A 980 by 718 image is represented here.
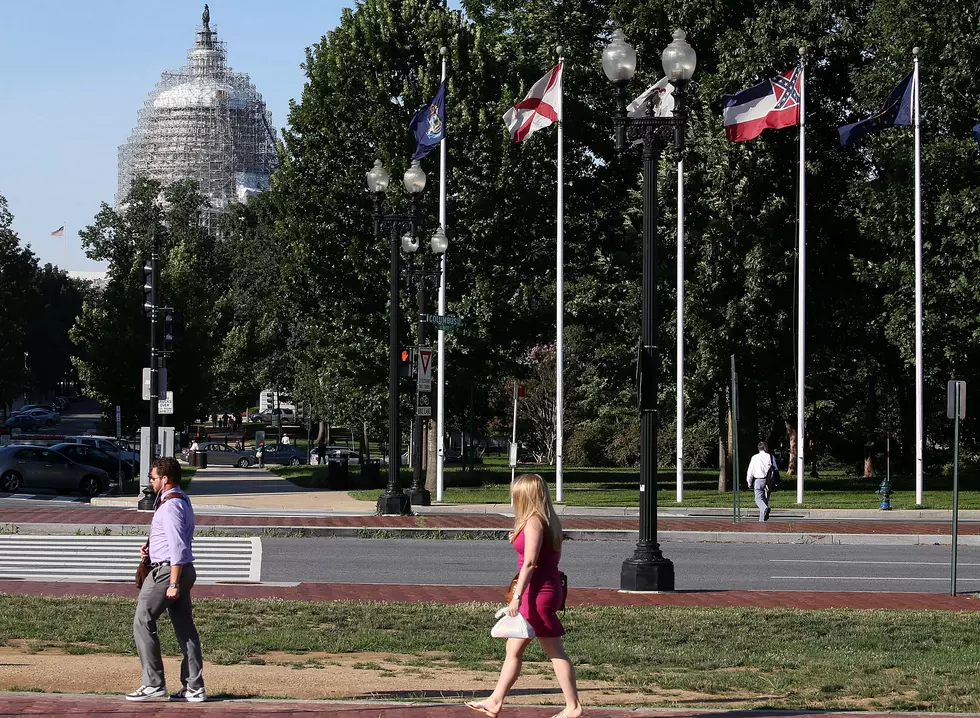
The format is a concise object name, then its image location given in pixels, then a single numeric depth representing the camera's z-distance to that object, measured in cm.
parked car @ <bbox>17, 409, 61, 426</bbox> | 10926
